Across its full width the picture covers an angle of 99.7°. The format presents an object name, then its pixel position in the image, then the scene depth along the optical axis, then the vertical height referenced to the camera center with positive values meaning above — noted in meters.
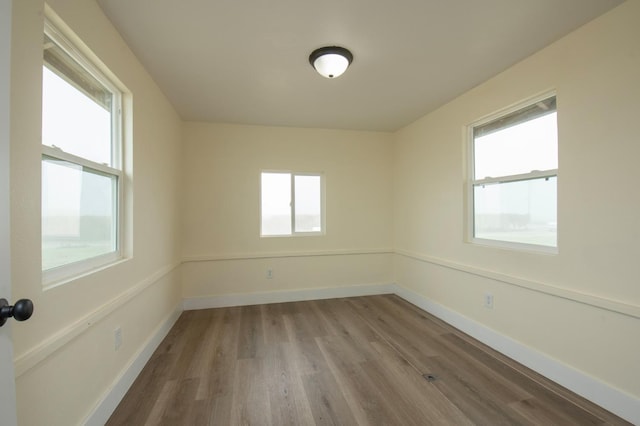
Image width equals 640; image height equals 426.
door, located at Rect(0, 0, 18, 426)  0.77 -0.01
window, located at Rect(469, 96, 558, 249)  2.12 +0.32
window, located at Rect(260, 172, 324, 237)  3.85 +0.15
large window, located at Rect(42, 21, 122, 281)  1.30 +0.29
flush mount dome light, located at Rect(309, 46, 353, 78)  2.02 +1.18
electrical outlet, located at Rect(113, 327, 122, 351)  1.77 -0.82
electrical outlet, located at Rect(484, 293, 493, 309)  2.52 -0.81
